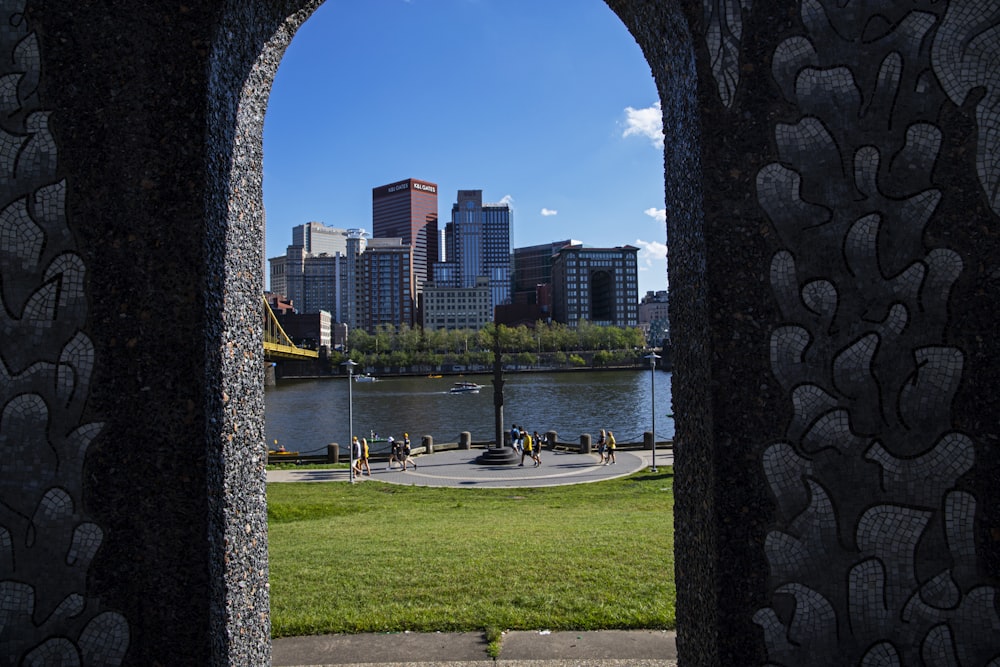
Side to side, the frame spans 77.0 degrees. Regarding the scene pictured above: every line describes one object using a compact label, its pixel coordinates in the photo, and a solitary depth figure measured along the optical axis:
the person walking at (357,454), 18.66
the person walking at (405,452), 19.81
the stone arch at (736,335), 3.11
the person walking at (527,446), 20.17
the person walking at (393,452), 20.69
